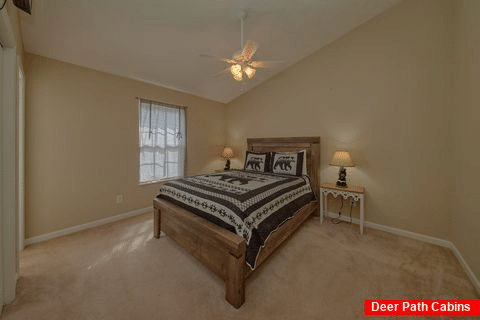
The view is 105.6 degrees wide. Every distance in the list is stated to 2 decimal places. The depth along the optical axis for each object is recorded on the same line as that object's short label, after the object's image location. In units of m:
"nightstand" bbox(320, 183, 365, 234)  2.49
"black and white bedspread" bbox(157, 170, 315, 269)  1.53
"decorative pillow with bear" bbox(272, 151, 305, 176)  2.97
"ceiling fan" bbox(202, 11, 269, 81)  1.86
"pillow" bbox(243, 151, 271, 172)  3.30
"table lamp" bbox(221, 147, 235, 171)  4.34
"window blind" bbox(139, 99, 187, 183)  3.25
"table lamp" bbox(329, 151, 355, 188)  2.63
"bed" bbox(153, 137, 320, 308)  1.38
